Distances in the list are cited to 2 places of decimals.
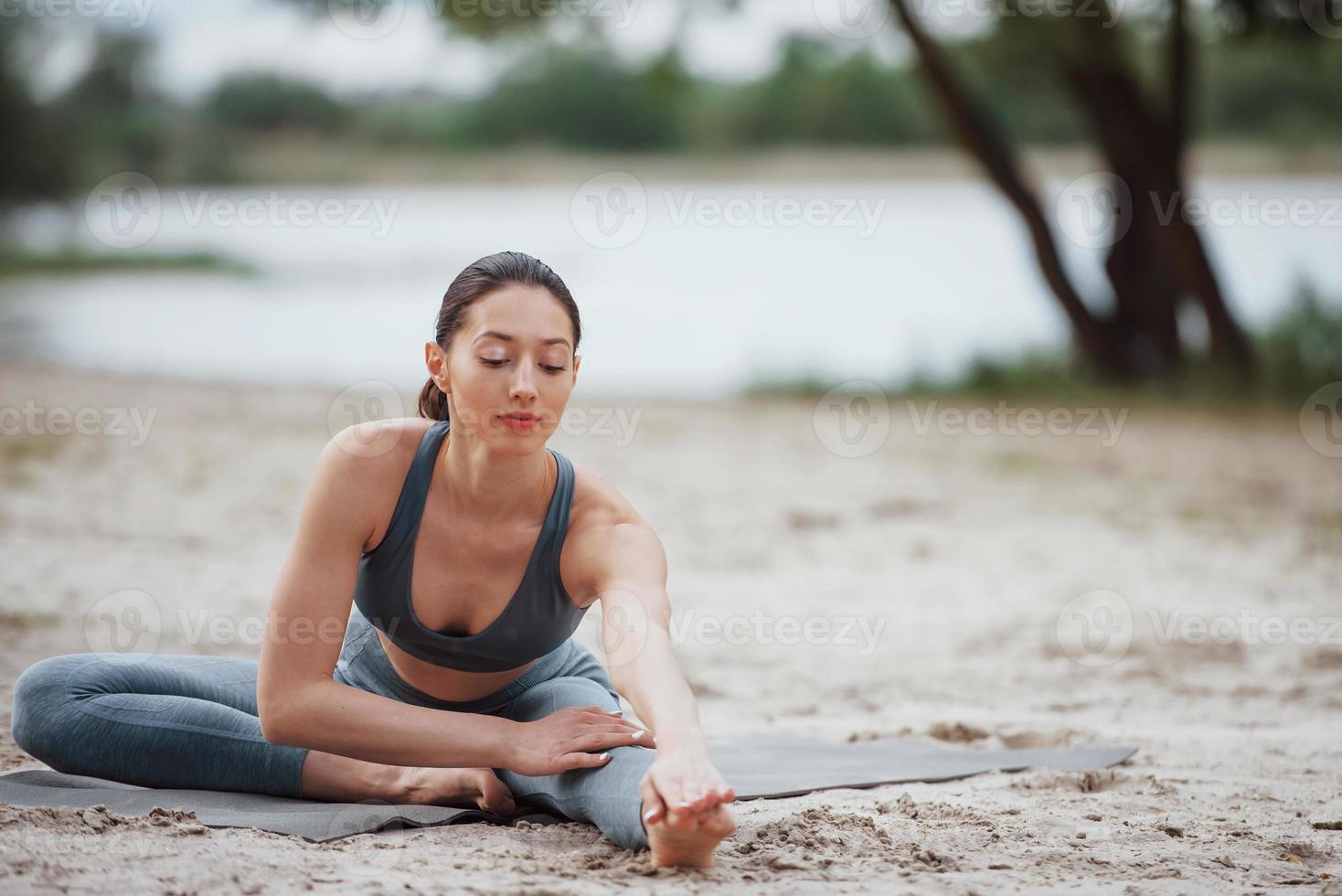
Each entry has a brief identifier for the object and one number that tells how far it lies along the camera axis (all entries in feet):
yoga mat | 15.90
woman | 15.39
